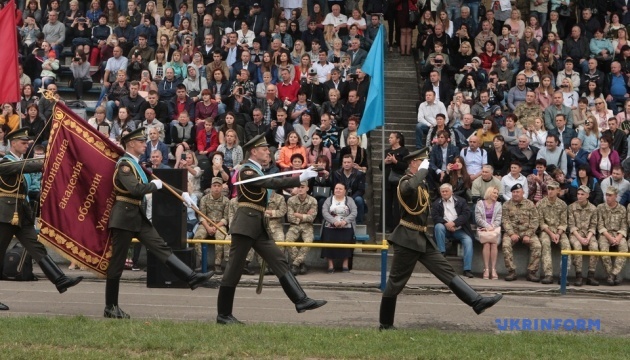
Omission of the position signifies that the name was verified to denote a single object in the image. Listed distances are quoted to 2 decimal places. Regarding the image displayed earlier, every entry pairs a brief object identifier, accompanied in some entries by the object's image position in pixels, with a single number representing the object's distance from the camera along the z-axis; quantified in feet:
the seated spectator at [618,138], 66.85
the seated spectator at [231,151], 65.41
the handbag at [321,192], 62.34
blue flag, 60.44
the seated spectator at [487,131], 66.23
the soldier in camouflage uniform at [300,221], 58.80
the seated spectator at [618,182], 61.52
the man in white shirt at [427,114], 68.13
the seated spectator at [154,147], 65.36
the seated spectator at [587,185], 61.72
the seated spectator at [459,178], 62.28
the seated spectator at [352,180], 62.64
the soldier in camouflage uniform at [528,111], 68.28
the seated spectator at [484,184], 61.52
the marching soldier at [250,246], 41.65
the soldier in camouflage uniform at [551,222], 58.55
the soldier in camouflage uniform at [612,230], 58.08
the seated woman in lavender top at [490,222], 58.70
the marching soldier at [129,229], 42.86
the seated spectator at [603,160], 64.13
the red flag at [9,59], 57.21
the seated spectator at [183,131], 68.33
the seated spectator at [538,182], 61.67
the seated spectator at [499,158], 64.08
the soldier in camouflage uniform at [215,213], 59.16
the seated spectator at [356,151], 64.59
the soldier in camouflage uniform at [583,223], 58.85
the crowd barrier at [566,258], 53.46
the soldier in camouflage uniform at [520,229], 58.44
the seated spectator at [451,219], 59.06
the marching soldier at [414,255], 40.73
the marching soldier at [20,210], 44.60
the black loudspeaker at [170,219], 53.67
